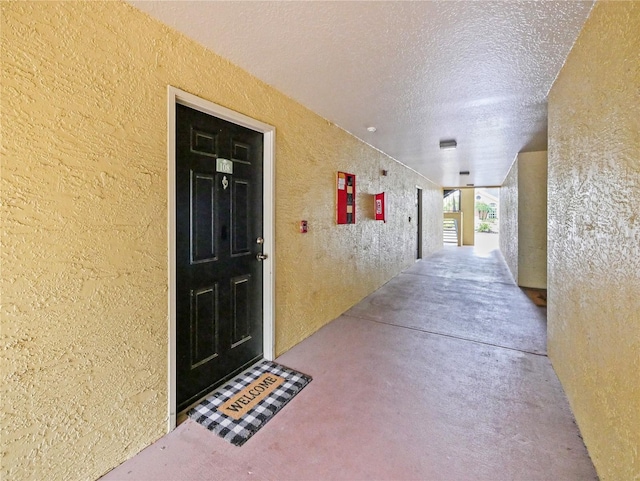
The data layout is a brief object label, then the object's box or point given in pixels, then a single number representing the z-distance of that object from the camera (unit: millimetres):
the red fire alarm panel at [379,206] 4297
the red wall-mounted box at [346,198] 3309
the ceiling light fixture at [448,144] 3910
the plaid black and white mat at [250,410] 1627
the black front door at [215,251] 1766
